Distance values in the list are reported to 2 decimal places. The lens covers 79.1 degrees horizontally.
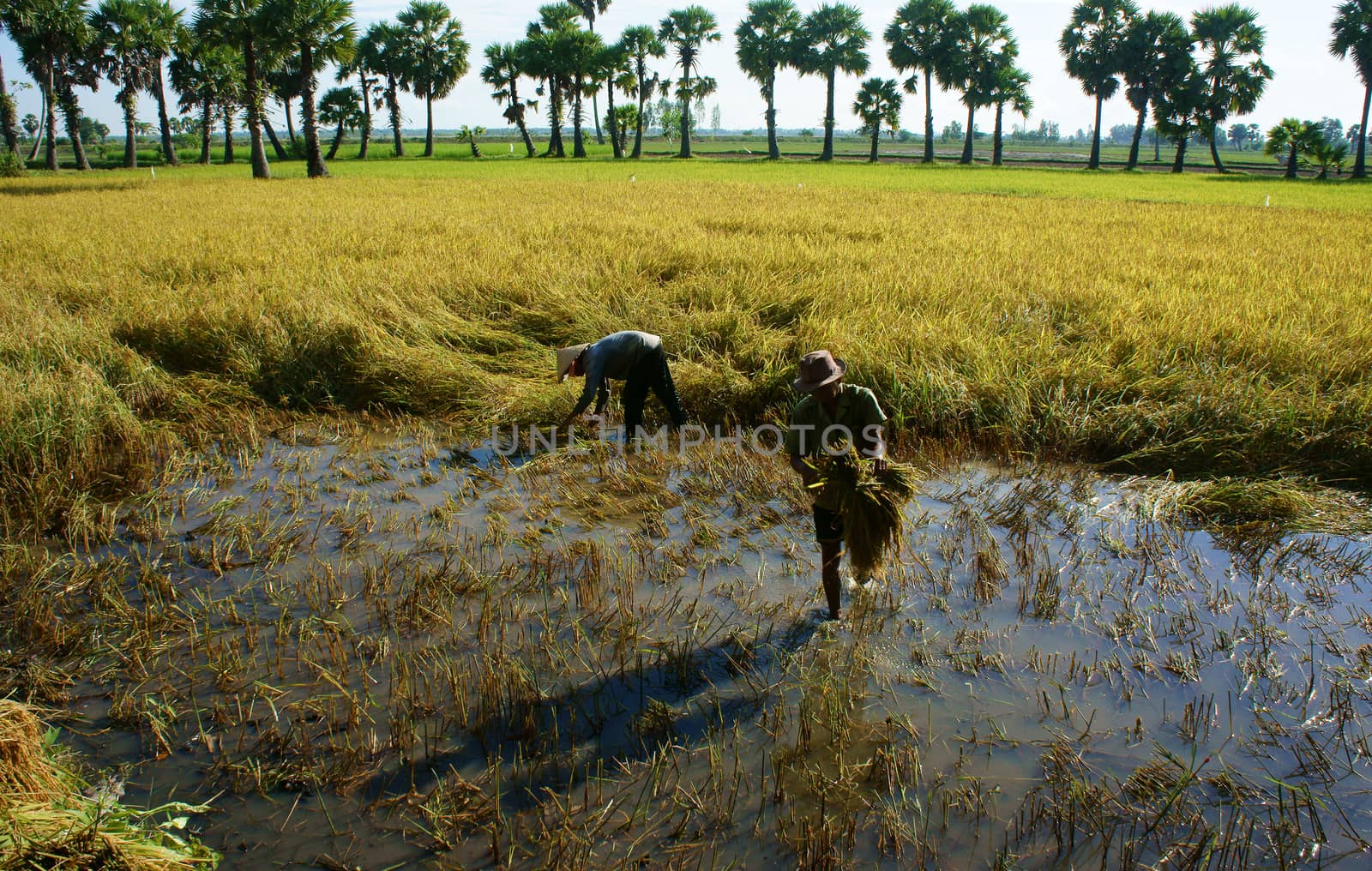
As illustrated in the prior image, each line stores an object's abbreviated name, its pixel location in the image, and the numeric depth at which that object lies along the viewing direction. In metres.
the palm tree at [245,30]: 25.00
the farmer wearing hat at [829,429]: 3.29
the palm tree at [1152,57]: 40.88
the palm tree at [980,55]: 45.81
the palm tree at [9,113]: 30.34
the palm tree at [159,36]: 38.97
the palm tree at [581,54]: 46.75
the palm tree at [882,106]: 48.97
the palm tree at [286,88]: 29.16
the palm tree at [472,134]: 47.38
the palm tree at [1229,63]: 39.59
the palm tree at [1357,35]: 36.66
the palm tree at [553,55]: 47.34
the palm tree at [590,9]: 53.16
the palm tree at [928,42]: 46.50
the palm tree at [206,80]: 39.41
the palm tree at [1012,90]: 45.91
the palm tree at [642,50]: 49.97
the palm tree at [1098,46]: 42.94
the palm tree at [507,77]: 51.31
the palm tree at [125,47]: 39.28
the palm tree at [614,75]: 47.88
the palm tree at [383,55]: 48.44
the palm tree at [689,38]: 51.25
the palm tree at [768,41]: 51.81
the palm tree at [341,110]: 48.28
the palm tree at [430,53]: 48.06
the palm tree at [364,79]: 47.88
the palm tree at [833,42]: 51.09
